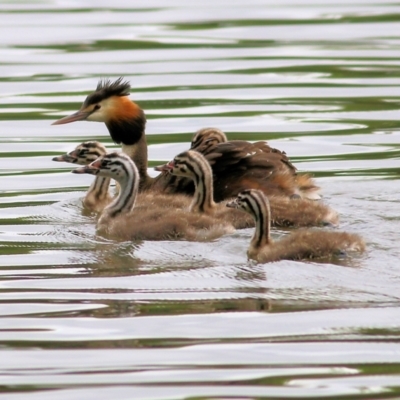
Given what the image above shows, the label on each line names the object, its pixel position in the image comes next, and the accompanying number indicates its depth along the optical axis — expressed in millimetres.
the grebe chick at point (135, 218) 12469
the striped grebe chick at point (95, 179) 14430
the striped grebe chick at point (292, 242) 11430
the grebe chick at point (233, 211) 12789
